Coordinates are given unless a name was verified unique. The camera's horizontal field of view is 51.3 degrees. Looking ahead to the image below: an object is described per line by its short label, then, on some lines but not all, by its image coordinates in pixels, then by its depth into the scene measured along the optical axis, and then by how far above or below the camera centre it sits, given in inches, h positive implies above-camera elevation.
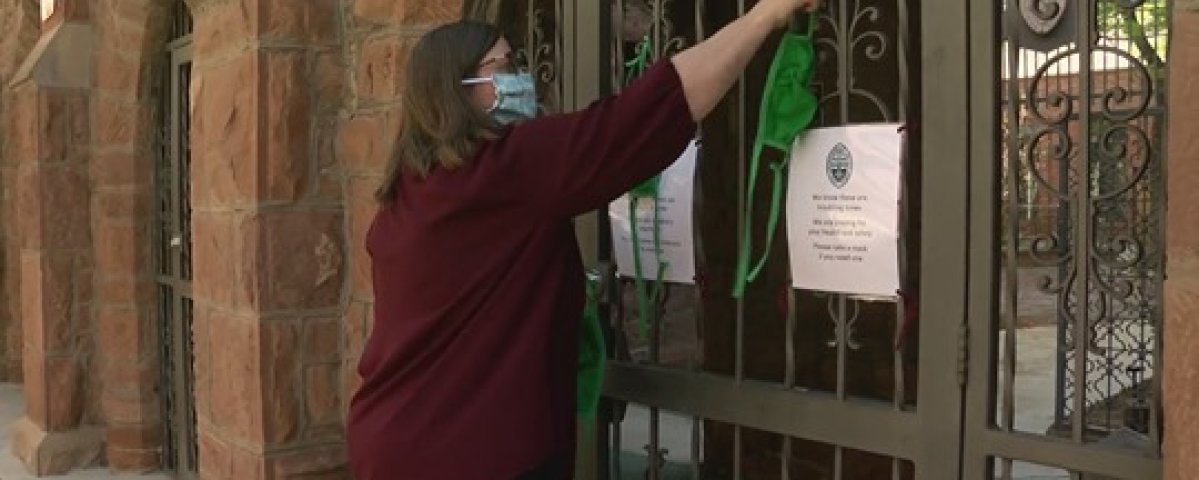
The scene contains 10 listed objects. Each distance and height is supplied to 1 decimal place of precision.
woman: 88.4 -2.6
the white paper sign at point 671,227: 112.7 -2.3
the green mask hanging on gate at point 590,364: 107.5 -13.9
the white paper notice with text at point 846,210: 93.7 -0.8
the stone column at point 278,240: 150.8 -4.2
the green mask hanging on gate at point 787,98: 99.3 +8.2
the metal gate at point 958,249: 83.3 -3.7
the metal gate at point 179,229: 229.0 -4.2
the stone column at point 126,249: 243.8 -8.2
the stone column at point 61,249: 251.6 -8.2
